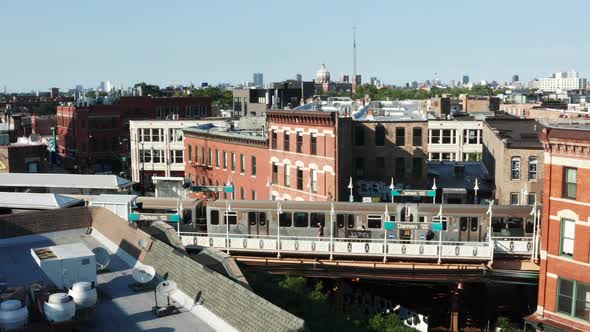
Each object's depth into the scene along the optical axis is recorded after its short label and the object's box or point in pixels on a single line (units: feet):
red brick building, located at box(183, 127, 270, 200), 194.08
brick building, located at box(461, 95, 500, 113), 407.44
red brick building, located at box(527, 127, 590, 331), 99.30
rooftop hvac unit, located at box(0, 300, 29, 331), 51.88
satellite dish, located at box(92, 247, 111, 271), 73.67
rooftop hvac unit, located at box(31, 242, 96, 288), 61.67
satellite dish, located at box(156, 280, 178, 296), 59.06
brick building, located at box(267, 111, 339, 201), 165.99
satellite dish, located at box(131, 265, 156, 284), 66.64
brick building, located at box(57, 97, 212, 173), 316.19
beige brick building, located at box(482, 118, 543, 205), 165.17
